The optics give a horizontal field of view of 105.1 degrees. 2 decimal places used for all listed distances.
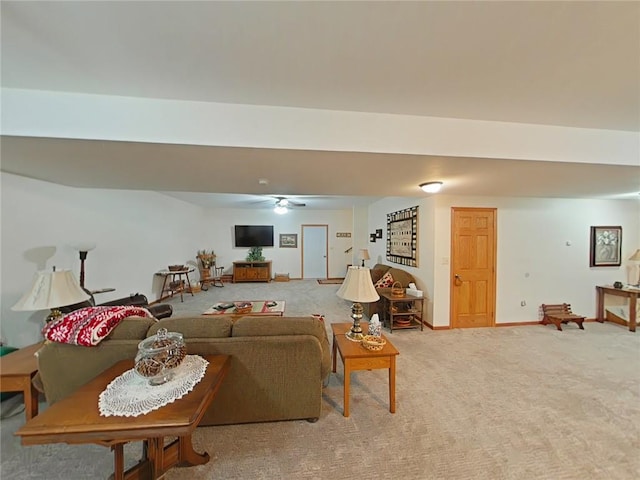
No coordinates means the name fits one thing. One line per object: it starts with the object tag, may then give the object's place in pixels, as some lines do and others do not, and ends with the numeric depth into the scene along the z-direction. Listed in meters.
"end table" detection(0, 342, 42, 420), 1.64
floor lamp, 3.26
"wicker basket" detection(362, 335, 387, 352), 2.04
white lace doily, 1.15
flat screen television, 8.27
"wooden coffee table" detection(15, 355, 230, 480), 1.02
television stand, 7.95
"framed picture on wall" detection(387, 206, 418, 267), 4.52
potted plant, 8.08
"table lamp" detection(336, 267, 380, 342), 2.17
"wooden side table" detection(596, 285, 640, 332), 3.91
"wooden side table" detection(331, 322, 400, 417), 1.97
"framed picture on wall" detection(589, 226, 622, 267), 4.32
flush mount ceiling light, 2.99
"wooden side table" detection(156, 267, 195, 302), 5.67
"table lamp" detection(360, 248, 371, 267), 6.84
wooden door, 3.97
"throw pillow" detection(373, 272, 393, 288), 4.50
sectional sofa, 1.77
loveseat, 4.33
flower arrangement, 7.44
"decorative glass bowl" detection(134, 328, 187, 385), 1.33
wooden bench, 3.92
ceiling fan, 5.89
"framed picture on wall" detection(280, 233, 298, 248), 8.52
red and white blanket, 1.63
